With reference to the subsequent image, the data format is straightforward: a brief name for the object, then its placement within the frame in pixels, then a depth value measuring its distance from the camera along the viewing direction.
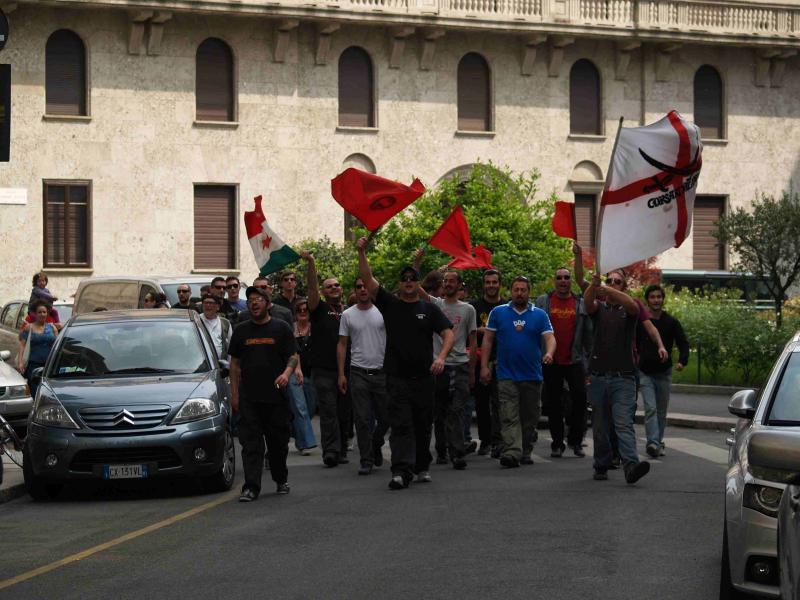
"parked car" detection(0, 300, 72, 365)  26.98
